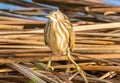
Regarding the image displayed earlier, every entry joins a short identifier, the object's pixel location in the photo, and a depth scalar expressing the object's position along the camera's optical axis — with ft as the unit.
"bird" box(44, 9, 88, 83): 15.79
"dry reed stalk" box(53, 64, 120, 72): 15.81
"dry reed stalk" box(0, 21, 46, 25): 19.07
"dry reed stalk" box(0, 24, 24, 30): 18.74
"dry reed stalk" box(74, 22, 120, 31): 18.47
